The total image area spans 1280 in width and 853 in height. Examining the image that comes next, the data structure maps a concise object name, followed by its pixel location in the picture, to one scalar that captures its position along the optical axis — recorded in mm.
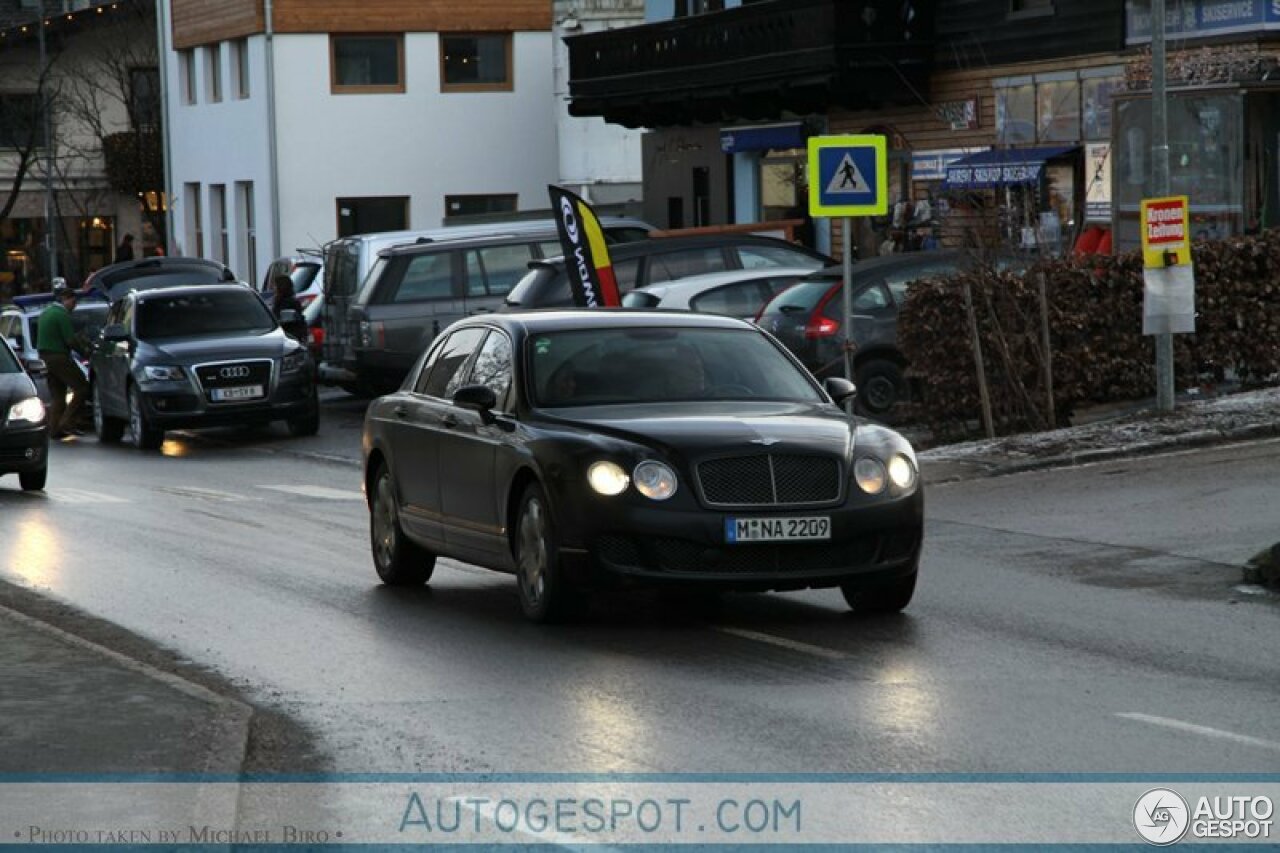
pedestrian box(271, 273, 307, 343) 35594
